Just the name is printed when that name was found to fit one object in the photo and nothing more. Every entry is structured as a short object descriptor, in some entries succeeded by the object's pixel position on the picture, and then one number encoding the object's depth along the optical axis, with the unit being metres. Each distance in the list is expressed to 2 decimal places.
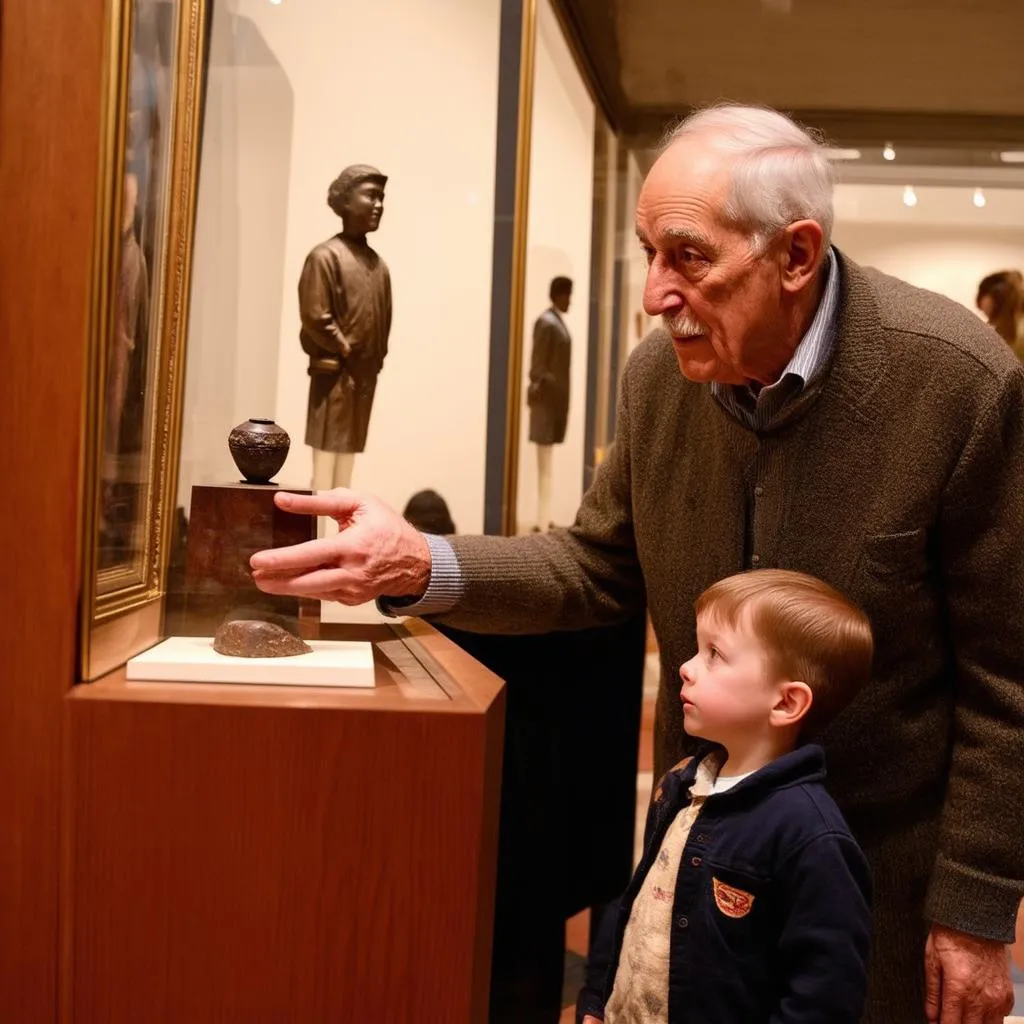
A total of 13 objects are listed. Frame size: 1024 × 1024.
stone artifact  1.46
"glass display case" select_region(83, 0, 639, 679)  1.48
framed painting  1.33
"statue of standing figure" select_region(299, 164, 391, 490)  2.73
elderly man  1.57
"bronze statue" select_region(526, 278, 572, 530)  4.06
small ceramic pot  1.49
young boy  1.32
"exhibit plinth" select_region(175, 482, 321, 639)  1.46
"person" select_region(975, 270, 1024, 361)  3.14
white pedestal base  1.38
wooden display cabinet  1.31
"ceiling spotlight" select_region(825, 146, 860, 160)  3.10
